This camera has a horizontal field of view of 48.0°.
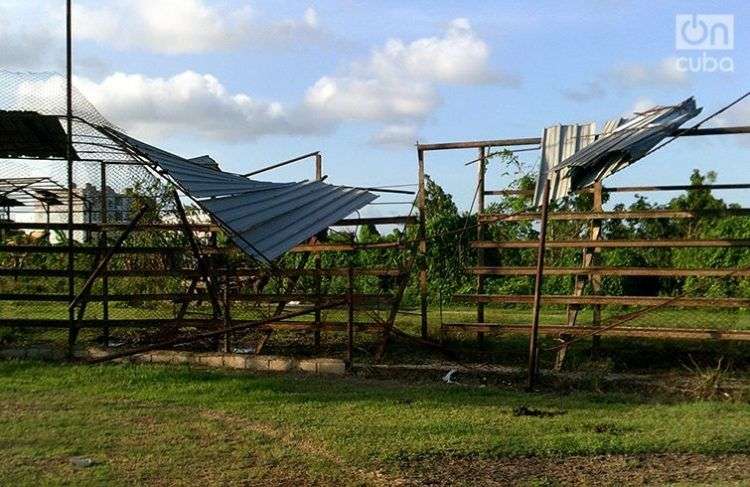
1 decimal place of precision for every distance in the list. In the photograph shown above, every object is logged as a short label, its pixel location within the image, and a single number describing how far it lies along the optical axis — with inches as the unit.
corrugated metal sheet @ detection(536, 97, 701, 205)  361.1
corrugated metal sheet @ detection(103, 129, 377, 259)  358.0
